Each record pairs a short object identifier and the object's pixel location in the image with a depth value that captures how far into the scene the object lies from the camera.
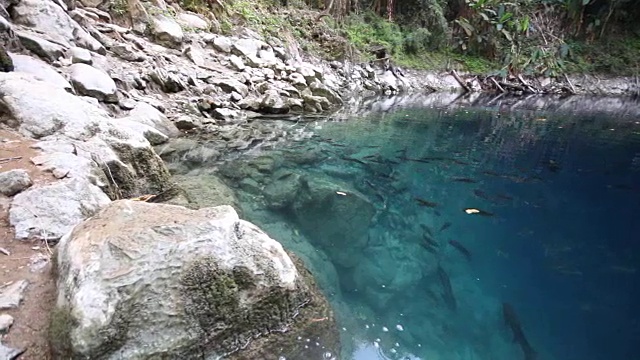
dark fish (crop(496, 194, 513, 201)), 4.75
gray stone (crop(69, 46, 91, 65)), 5.28
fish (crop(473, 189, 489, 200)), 4.73
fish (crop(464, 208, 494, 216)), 4.24
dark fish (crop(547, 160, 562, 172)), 6.30
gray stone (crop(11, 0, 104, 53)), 5.16
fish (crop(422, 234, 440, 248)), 3.60
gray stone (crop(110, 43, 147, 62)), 6.66
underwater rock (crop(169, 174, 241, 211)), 3.56
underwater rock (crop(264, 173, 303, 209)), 4.14
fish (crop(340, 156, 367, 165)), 5.80
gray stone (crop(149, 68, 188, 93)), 6.62
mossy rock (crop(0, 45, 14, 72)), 3.77
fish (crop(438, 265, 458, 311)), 2.78
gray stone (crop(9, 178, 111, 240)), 2.15
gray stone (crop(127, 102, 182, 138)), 5.33
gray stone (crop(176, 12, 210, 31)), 9.45
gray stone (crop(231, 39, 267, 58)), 9.72
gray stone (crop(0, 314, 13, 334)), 1.56
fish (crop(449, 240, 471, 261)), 3.44
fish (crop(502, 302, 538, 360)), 2.28
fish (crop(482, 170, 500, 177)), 5.76
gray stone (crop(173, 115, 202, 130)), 5.99
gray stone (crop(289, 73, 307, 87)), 9.89
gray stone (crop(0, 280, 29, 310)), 1.67
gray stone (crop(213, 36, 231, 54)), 9.32
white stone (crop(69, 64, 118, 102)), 4.87
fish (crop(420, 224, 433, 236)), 3.85
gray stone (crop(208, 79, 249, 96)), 7.83
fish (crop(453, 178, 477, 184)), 5.29
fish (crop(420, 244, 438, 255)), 3.49
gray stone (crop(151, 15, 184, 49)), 8.20
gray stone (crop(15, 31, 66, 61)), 4.71
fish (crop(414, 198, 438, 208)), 4.46
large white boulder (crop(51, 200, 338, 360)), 1.57
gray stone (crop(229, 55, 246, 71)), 8.99
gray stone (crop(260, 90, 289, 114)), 7.98
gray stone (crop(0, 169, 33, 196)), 2.35
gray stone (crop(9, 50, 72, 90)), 4.14
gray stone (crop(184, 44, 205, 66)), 8.24
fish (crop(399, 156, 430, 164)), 6.24
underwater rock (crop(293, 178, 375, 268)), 3.41
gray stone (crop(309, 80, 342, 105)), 10.43
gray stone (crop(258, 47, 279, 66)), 10.16
